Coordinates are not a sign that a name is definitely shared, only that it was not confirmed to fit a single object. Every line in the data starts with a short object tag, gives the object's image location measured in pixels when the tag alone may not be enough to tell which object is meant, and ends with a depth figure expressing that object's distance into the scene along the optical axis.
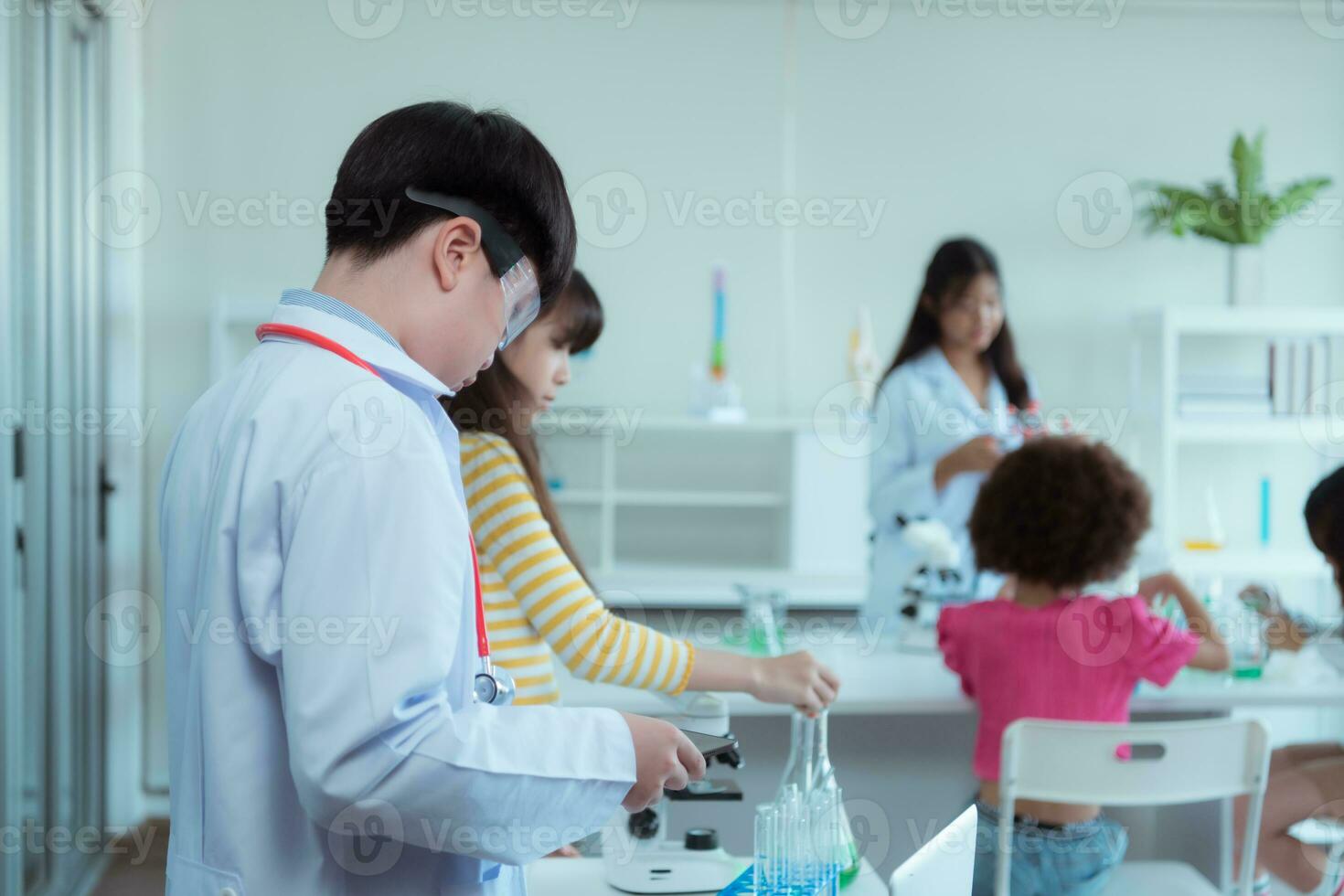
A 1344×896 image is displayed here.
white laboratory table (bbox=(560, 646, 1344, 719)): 2.07
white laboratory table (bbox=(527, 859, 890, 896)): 1.37
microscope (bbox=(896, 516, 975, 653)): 2.64
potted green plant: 4.00
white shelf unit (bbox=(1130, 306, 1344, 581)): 4.00
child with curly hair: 1.95
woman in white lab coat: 3.04
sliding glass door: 2.56
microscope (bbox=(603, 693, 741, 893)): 1.36
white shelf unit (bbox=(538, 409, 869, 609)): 3.98
